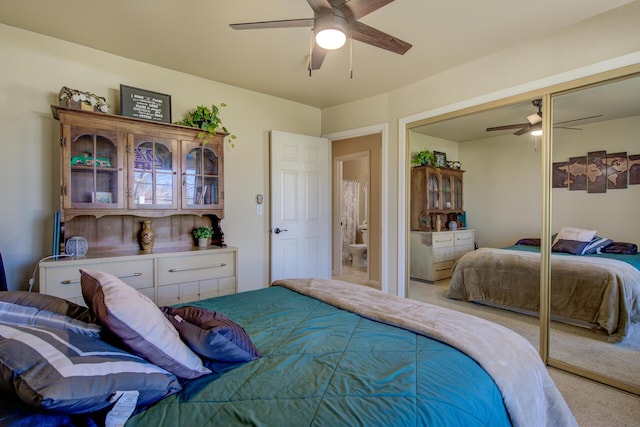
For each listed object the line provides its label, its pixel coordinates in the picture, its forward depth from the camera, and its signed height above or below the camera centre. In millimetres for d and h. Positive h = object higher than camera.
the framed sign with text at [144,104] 2713 +927
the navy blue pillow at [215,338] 1062 -429
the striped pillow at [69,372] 693 -380
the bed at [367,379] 868 -538
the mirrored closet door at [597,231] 2170 -150
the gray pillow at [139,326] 942 -347
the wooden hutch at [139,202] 2406 +77
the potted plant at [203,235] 3131 -239
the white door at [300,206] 3732 +52
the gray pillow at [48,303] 1086 -324
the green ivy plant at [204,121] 3053 +854
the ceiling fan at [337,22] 1684 +1051
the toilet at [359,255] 6277 -873
